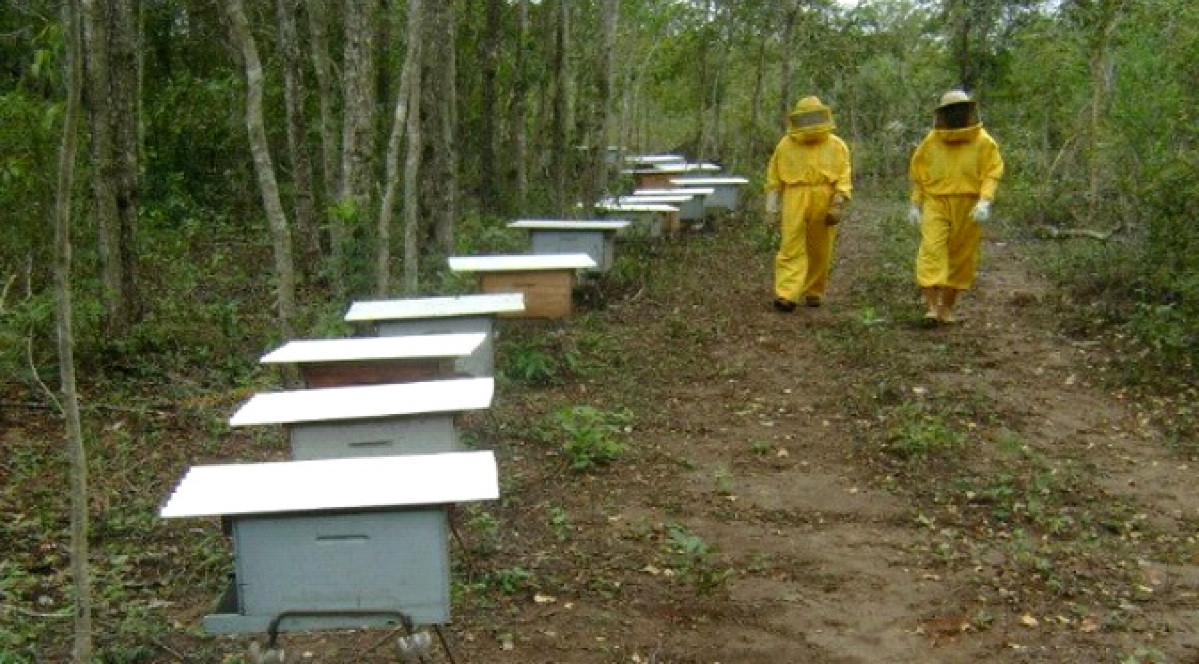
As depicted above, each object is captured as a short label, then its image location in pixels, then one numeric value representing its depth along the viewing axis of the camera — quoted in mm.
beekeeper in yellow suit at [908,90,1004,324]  8328
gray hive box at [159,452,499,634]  3010
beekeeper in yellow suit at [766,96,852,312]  9102
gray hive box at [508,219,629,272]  9570
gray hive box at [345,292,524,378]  6039
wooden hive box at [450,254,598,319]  7773
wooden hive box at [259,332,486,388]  4965
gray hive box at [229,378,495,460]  3957
